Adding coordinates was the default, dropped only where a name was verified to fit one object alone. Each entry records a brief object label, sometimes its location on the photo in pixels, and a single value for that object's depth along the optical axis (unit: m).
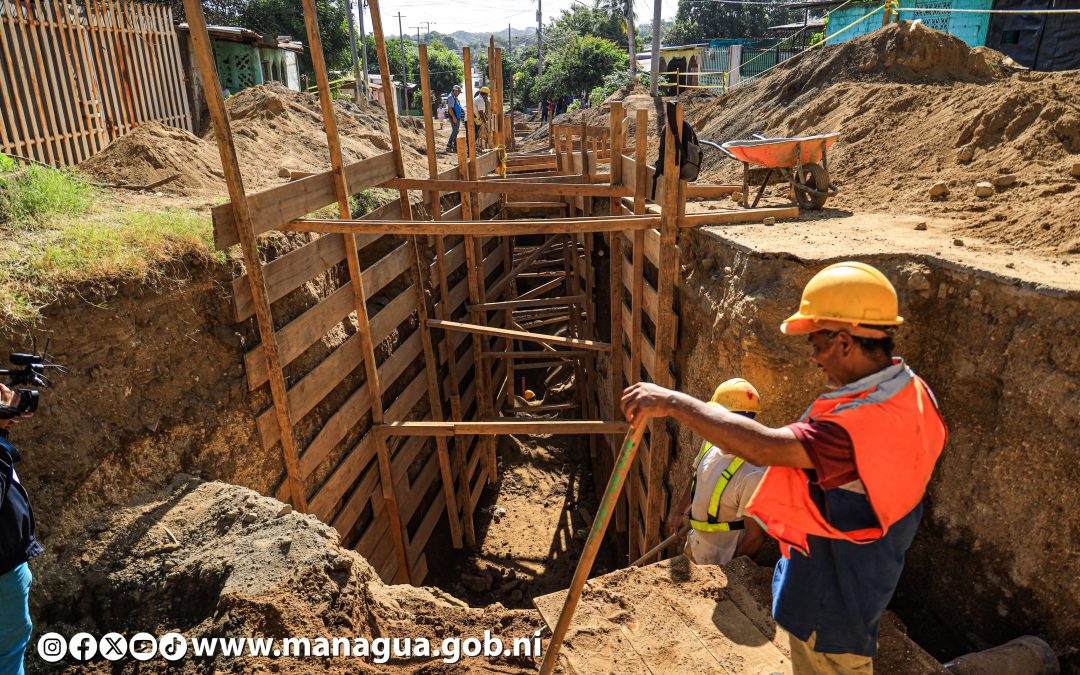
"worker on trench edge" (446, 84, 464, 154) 17.30
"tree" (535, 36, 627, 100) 37.25
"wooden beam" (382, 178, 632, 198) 6.23
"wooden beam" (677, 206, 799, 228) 5.21
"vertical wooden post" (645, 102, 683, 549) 4.80
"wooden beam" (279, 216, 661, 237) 4.66
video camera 2.73
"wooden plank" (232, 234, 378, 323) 4.31
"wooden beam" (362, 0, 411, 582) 5.83
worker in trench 3.33
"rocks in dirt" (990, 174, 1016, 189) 6.07
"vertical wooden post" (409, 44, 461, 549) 6.88
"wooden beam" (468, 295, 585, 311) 7.67
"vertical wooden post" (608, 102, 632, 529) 6.77
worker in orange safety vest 1.96
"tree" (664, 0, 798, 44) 54.06
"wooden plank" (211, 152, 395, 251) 4.11
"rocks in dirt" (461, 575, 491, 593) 7.20
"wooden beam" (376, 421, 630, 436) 5.54
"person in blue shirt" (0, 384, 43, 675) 2.59
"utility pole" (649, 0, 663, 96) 20.44
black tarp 13.35
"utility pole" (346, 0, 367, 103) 27.69
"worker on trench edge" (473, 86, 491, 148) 16.72
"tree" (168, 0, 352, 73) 31.98
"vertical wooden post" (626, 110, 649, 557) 5.80
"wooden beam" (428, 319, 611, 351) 6.70
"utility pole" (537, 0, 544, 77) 43.14
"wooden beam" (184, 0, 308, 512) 3.94
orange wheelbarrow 6.55
